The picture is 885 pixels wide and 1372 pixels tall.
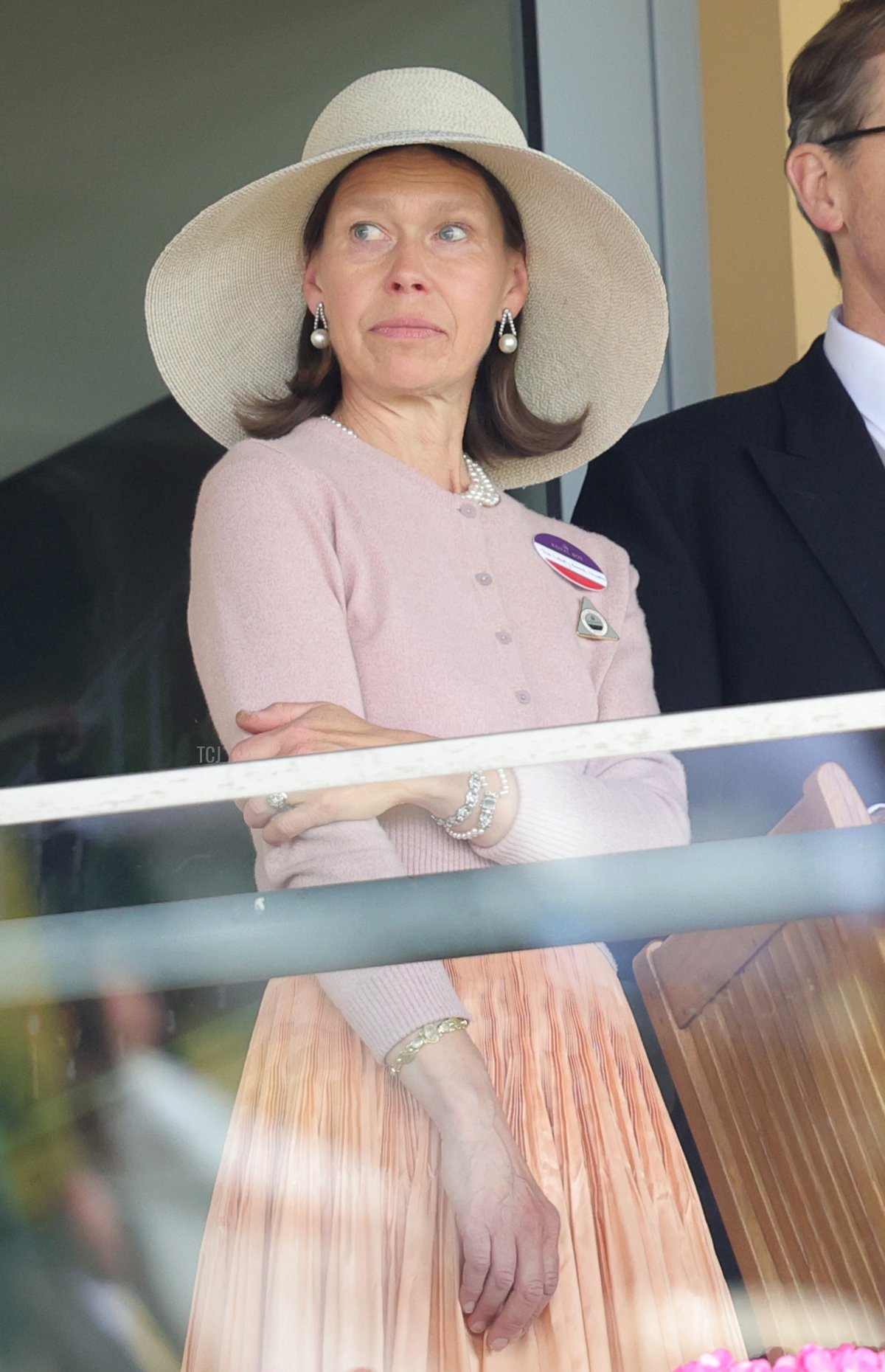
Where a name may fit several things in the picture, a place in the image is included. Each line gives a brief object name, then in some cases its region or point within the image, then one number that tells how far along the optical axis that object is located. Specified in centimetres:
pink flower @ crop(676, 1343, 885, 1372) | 1095
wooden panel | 1098
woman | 1154
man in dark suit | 1246
